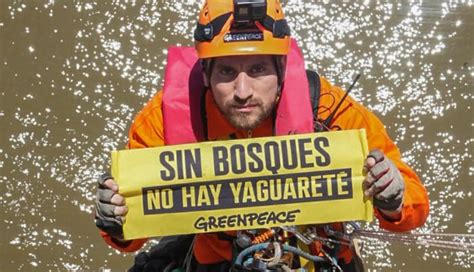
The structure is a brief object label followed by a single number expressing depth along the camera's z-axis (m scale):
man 2.73
